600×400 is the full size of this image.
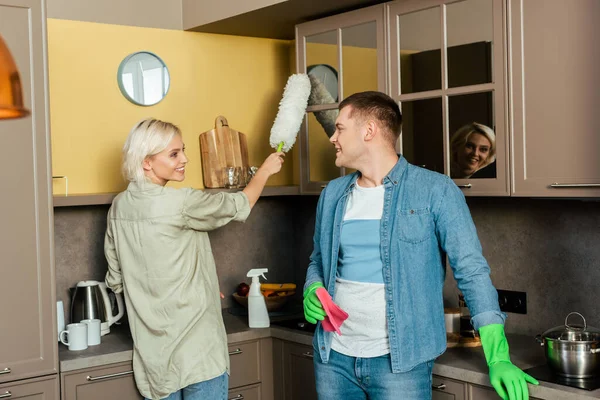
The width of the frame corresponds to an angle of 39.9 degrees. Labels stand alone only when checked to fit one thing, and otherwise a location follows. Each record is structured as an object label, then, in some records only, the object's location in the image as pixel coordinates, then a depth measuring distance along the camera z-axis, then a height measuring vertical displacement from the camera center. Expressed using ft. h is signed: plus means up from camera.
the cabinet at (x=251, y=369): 11.30 -2.43
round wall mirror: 11.94 +1.75
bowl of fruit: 12.44 -1.52
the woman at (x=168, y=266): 9.67 -0.82
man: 7.97 -0.84
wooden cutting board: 12.39 +0.66
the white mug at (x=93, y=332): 10.49 -1.69
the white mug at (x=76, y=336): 10.26 -1.70
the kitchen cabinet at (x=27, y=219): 9.30 -0.21
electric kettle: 11.00 -1.41
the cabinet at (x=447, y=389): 8.98 -2.20
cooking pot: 8.23 -1.67
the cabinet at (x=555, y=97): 8.30 +0.92
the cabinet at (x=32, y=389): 9.40 -2.17
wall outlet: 10.55 -1.47
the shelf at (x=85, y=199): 10.57 +0.00
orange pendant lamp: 3.63 +0.51
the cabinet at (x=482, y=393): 8.66 -2.17
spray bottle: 11.63 -1.64
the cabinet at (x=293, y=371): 11.05 -2.43
